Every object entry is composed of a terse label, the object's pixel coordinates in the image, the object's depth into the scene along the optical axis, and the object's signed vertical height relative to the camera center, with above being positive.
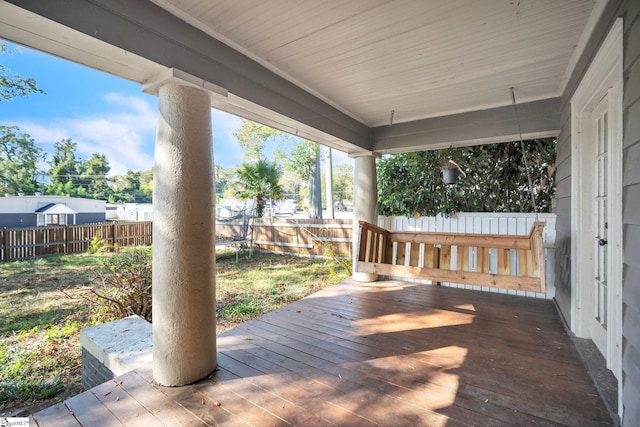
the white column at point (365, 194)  4.34 +0.30
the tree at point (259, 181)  8.03 +0.94
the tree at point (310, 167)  9.88 +2.03
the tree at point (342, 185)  26.11 +2.69
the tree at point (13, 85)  4.16 +2.03
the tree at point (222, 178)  18.07 +2.36
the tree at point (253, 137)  11.12 +3.18
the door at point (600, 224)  1.94 -0.09
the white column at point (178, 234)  1.75 -0.13
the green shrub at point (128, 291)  3.01 -0.88
